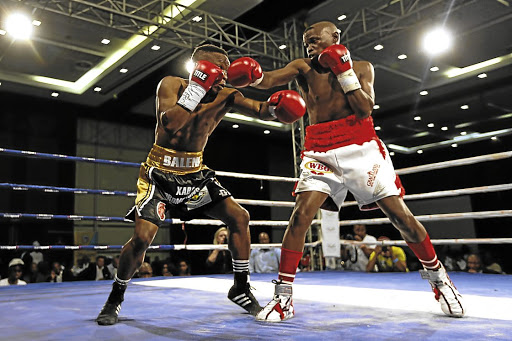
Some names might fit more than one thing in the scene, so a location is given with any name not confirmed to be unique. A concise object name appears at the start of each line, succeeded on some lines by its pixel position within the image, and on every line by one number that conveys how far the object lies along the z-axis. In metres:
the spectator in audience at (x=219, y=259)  4.99
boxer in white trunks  1.79
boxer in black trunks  1.81
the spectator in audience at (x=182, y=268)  6.46
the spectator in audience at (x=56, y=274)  6.67
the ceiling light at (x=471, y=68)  8.07
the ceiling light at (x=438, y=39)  6.55
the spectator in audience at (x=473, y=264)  4.83
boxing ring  1.37
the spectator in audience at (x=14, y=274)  5.32
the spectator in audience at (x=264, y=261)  4.84
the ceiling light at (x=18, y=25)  5.79
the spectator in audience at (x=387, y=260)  4.44
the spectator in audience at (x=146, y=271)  5.89
